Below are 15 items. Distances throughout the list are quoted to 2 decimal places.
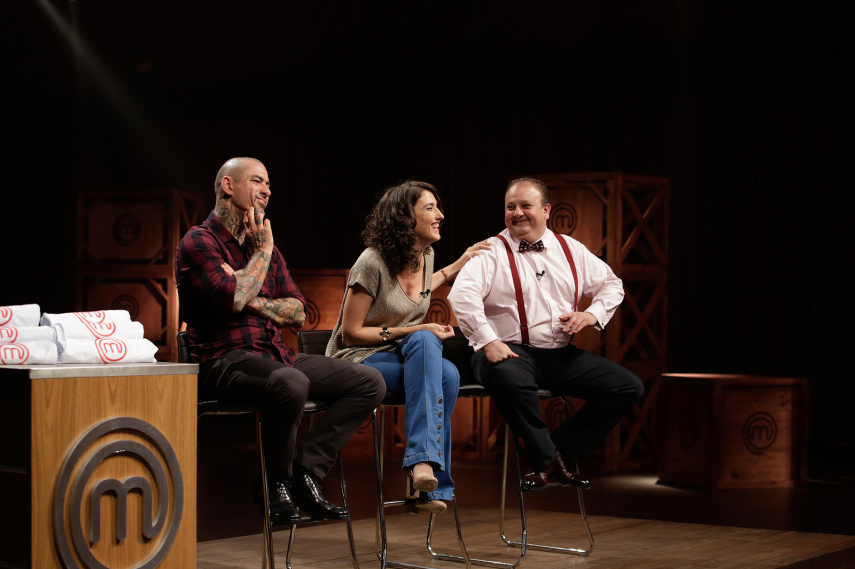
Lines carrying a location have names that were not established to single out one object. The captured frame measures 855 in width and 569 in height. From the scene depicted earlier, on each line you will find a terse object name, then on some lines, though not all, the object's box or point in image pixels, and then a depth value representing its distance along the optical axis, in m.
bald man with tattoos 6.40
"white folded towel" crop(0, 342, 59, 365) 5.41
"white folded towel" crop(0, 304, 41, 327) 5.61
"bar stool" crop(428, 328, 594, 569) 7.91
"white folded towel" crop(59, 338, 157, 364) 5.60
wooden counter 5.11
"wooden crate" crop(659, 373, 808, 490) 12.64
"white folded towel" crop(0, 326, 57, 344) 5.50
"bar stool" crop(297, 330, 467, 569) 6.96
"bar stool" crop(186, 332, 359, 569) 6.32
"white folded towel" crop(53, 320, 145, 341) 5.64
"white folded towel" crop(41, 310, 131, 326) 5.65
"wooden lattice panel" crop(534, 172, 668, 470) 13.94
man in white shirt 7.83
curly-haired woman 6.84
